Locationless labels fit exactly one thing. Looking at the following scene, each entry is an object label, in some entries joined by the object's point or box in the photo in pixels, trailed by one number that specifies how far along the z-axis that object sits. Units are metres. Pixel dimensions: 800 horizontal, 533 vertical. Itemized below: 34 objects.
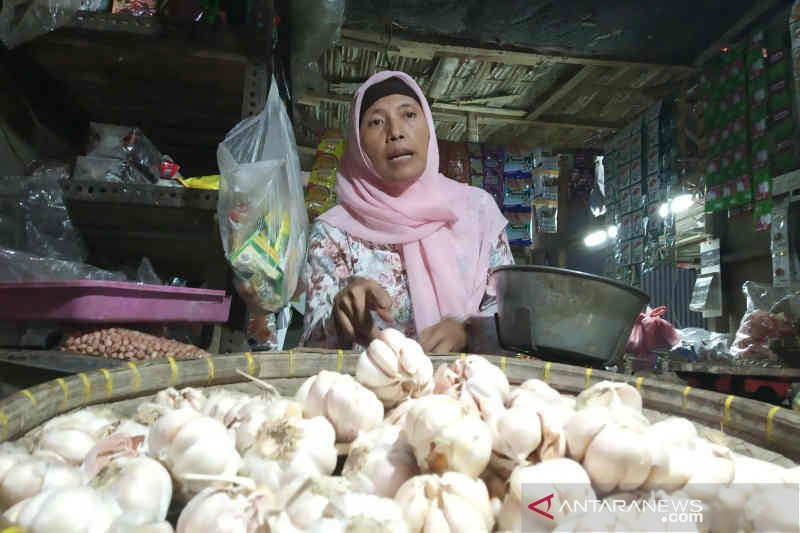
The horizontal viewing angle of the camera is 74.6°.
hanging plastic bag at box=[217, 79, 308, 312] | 1.72
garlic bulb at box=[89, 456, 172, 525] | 0.58
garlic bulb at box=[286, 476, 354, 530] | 0.55
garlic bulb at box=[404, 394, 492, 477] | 0.64
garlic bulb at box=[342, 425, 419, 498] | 0.66
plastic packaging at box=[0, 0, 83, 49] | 1.67
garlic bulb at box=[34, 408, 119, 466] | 0.72
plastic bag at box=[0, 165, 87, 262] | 1.80
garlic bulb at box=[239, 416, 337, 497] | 0.65
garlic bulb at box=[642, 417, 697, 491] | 0.64
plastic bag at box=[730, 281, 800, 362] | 3.03
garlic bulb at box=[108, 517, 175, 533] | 0.50
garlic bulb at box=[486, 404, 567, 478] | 0.69
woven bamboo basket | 0.80
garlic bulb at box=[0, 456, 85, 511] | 0.58
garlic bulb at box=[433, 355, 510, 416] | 0.81
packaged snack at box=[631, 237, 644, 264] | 4.45
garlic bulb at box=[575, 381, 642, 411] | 0.82
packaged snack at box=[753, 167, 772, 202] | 3.42
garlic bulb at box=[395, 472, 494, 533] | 0.57
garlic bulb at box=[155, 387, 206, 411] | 0.88
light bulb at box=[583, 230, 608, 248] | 5.76
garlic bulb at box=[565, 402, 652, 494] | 0.63
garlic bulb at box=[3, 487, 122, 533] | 0.50
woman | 1.94
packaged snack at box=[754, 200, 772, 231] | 3.45
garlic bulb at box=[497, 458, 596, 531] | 0.59
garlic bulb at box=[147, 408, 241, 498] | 0.66
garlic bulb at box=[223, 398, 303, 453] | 0.75
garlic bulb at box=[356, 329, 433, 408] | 0.91
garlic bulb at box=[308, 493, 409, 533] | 0.50
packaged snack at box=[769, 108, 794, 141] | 3.19
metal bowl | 1.26
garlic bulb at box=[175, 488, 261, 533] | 0.52
